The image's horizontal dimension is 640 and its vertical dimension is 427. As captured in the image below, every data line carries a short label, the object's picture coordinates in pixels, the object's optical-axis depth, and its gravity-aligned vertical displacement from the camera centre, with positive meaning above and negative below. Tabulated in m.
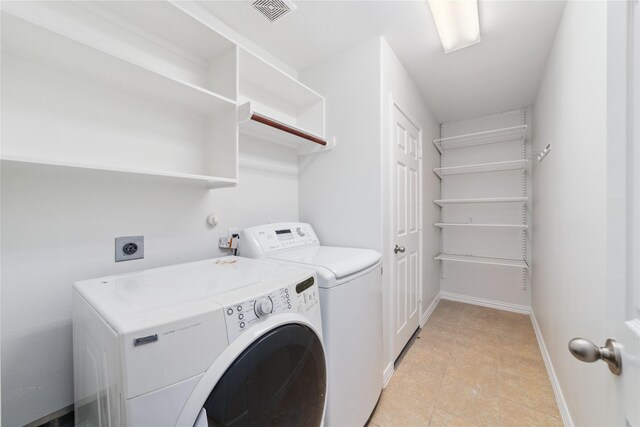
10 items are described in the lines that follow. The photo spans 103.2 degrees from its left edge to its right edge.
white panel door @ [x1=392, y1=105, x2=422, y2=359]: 1.98 -0.13
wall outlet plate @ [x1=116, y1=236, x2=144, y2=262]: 1.15 -0.16
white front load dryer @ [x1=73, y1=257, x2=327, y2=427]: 0.56 -0.36
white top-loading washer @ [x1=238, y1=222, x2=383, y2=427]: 1.11 -0.47
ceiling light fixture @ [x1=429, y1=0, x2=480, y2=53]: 1.44 +1.18
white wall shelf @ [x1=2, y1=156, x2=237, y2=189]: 0.77 +0.16
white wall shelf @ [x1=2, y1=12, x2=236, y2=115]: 0.83 +0.58
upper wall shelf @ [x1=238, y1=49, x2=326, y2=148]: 1.52 +0.84
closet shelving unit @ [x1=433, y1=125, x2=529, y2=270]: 2.81 +0.53
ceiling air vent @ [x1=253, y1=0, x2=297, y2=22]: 1.42 +1.19
